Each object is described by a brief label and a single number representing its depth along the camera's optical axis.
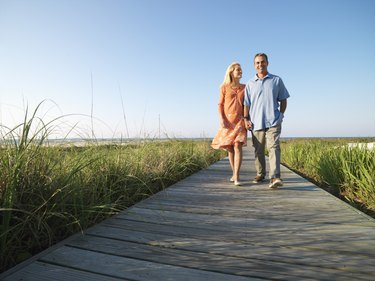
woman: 3.29
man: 3.01
